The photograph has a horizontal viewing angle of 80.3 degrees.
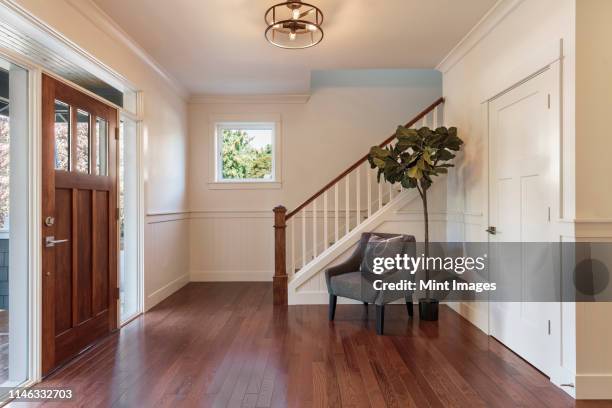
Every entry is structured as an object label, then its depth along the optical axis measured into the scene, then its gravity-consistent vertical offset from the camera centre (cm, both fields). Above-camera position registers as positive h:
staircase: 420 -38
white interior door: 246 -4
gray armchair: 335 -76
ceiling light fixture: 279 +152
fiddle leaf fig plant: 350 +47
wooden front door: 254 -14
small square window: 559 +80
